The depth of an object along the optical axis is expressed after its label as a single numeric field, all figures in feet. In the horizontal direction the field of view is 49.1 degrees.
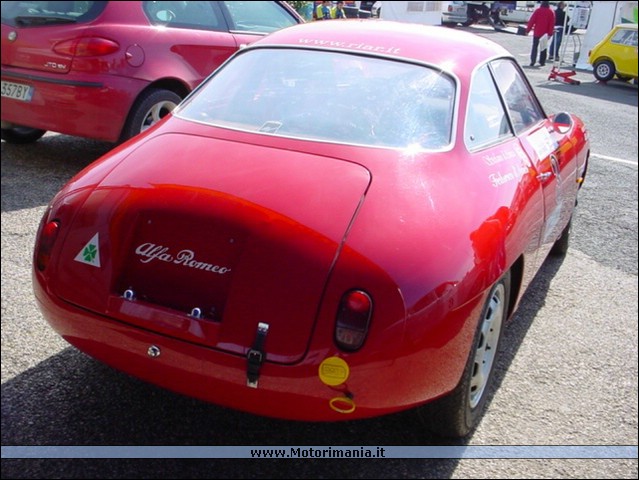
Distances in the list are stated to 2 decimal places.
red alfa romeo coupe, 5.49
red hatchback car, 9.96
